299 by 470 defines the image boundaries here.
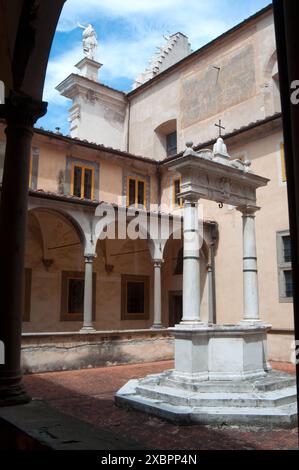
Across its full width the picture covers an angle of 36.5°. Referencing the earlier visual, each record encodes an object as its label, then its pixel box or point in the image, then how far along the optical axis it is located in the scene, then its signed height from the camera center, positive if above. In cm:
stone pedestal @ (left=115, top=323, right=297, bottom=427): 646 -131
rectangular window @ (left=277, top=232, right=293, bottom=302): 1386 +117
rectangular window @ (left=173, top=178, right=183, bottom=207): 1838 +472
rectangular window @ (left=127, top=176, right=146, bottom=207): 1853 +464
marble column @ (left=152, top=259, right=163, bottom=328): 1523 +45
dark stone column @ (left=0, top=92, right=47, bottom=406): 440 +79
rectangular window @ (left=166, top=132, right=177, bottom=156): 2144 +767
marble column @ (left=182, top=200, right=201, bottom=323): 800 +71
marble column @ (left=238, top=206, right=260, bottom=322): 908 +77
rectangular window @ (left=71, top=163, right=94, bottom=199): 1692 +465
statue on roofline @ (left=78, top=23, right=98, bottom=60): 2434 +1420
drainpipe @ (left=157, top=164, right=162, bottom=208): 1919 +508
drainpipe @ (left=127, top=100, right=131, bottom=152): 2330 +892
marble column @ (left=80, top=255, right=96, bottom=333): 1326 +25
